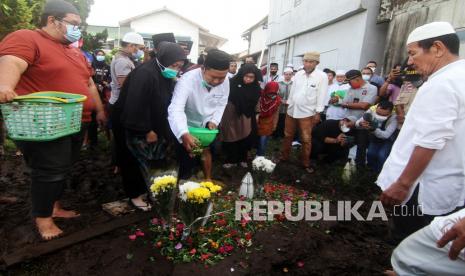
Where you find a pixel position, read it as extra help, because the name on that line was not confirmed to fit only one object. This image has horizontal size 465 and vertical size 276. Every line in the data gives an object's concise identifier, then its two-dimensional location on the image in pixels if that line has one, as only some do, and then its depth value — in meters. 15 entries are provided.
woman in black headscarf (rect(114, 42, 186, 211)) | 2.94
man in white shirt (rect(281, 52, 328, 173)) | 5.52
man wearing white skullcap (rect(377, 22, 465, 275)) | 1.79
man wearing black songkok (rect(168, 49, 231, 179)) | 3.13
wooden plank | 2.41
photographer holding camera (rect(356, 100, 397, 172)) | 4.89
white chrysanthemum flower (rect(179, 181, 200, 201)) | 2.39
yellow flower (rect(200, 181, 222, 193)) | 2.50
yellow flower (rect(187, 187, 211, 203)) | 2.32
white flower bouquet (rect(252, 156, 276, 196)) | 3.57
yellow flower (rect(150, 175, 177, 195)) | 2.54
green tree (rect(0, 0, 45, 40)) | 4.91
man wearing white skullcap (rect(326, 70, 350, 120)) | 6.32
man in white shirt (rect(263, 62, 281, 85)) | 8.40
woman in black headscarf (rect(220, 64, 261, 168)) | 5.23
